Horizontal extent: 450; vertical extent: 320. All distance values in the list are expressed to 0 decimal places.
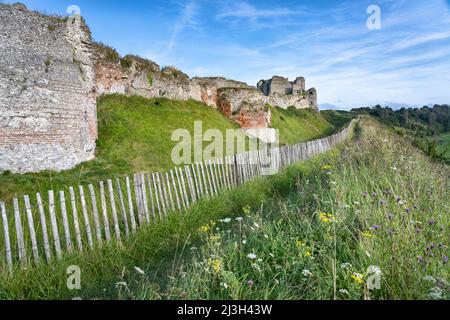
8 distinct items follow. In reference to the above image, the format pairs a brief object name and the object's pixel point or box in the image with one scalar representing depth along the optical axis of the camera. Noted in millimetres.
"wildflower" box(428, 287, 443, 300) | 2301
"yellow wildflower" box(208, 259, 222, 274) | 3056
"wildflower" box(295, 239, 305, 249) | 3343
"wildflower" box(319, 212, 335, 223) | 3539
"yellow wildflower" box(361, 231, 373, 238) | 3111
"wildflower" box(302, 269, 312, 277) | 2899
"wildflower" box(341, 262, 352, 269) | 2896
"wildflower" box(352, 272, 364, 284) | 2461
